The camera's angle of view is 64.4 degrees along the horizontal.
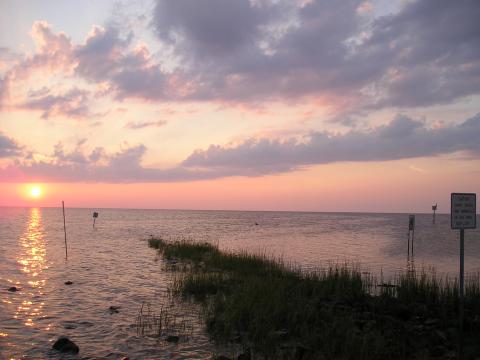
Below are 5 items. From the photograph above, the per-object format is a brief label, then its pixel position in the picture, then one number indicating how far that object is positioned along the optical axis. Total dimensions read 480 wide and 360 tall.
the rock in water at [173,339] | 10.52
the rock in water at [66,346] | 9.97
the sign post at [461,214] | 8.80
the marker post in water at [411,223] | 33.50
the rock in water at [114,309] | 13.77
